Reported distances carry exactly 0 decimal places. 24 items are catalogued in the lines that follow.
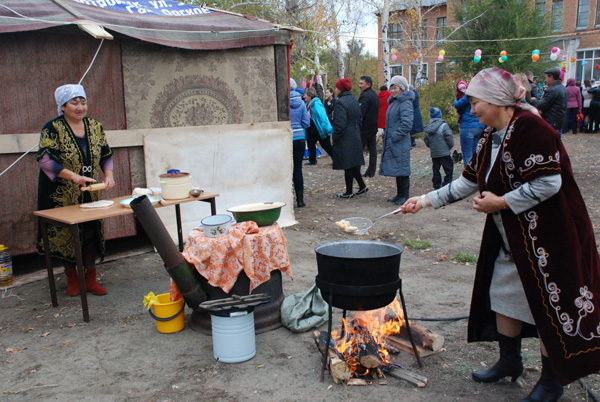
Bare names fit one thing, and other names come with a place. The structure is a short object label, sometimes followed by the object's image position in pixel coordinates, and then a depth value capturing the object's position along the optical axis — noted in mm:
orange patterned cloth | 3812
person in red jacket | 12875
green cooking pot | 4070
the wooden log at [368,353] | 3219
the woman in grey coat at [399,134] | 8102
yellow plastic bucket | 3992
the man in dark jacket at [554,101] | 8805
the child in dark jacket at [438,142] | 8758
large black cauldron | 2982
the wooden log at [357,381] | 3182
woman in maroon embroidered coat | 2510
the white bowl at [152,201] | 4527
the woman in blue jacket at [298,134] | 8344
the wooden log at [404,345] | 3516
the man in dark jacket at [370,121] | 10547
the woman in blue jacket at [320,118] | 9977
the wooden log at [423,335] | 3539
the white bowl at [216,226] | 3877
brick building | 28922
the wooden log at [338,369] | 3193
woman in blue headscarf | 4414
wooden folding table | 4086
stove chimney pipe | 3656
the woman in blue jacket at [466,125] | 8602
